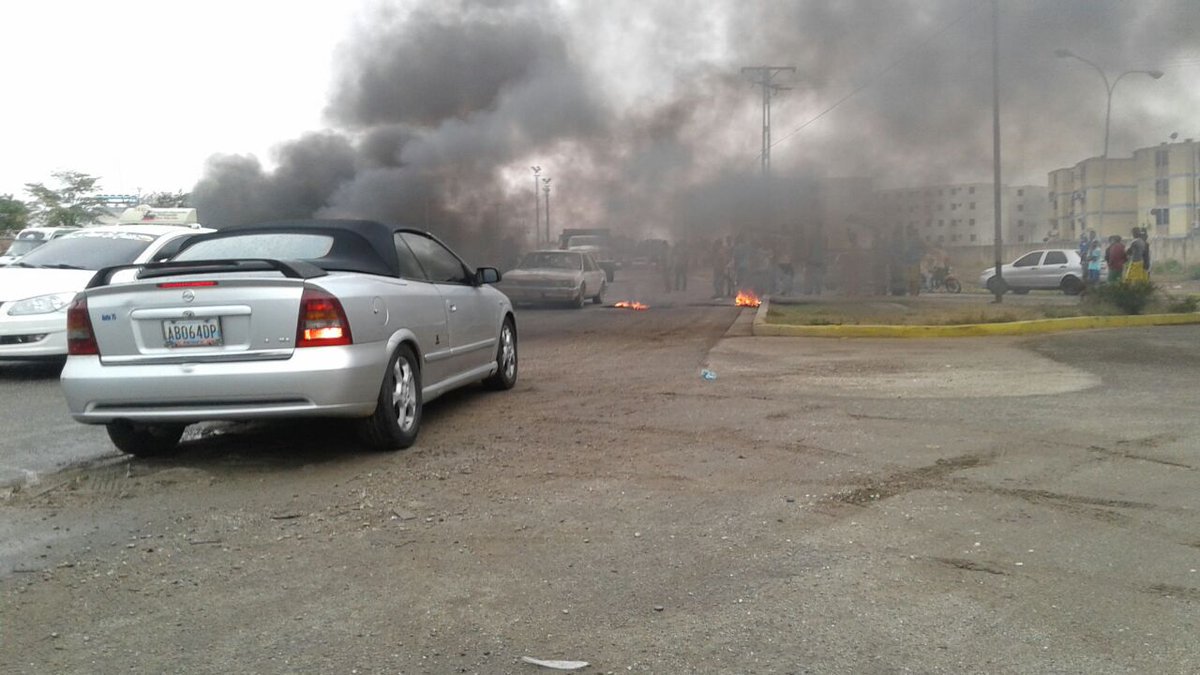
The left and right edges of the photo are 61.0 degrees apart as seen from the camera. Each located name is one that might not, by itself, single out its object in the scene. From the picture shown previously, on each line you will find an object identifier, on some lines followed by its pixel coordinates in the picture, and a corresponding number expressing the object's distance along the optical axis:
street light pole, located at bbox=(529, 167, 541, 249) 26.87
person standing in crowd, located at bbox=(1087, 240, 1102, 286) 23.57
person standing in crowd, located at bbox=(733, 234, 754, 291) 22.55
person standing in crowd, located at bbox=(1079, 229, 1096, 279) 25.06
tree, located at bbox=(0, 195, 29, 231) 38.03
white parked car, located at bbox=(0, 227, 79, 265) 19.75
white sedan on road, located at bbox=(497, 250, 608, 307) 19.25
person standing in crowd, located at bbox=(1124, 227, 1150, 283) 17.31
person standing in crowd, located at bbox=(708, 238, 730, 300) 23.28
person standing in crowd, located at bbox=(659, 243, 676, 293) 25.22
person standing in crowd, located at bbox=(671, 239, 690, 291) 25.52
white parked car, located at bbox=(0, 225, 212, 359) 8.47
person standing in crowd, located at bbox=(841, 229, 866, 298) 23.17
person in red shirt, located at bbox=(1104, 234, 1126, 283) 19.12
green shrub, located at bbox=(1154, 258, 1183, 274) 32.66
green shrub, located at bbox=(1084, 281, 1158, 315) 13.41
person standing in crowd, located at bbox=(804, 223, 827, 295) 23.12
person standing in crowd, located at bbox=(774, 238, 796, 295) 23.48
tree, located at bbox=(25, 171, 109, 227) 36.53
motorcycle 26.73
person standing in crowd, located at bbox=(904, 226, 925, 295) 23.27
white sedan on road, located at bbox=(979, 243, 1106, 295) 26.48
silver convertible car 4.88
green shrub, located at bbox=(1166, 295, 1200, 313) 13.74
